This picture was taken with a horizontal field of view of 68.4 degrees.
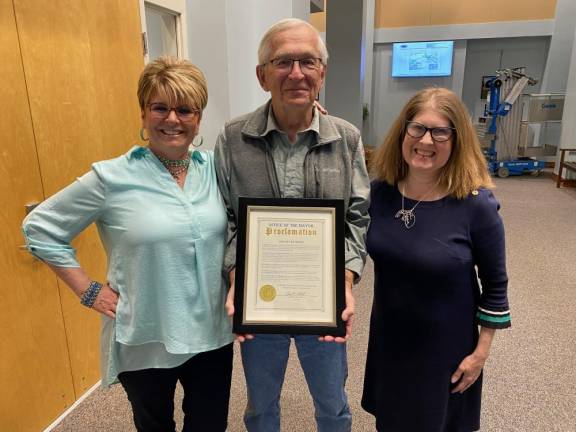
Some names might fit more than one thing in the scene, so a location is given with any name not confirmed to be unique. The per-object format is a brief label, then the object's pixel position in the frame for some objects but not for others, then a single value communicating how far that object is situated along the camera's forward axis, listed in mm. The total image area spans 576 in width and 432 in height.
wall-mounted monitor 9406
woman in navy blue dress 1279
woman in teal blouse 1205
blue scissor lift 7727
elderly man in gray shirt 1266
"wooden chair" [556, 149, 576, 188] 6883
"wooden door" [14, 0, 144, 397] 1766
